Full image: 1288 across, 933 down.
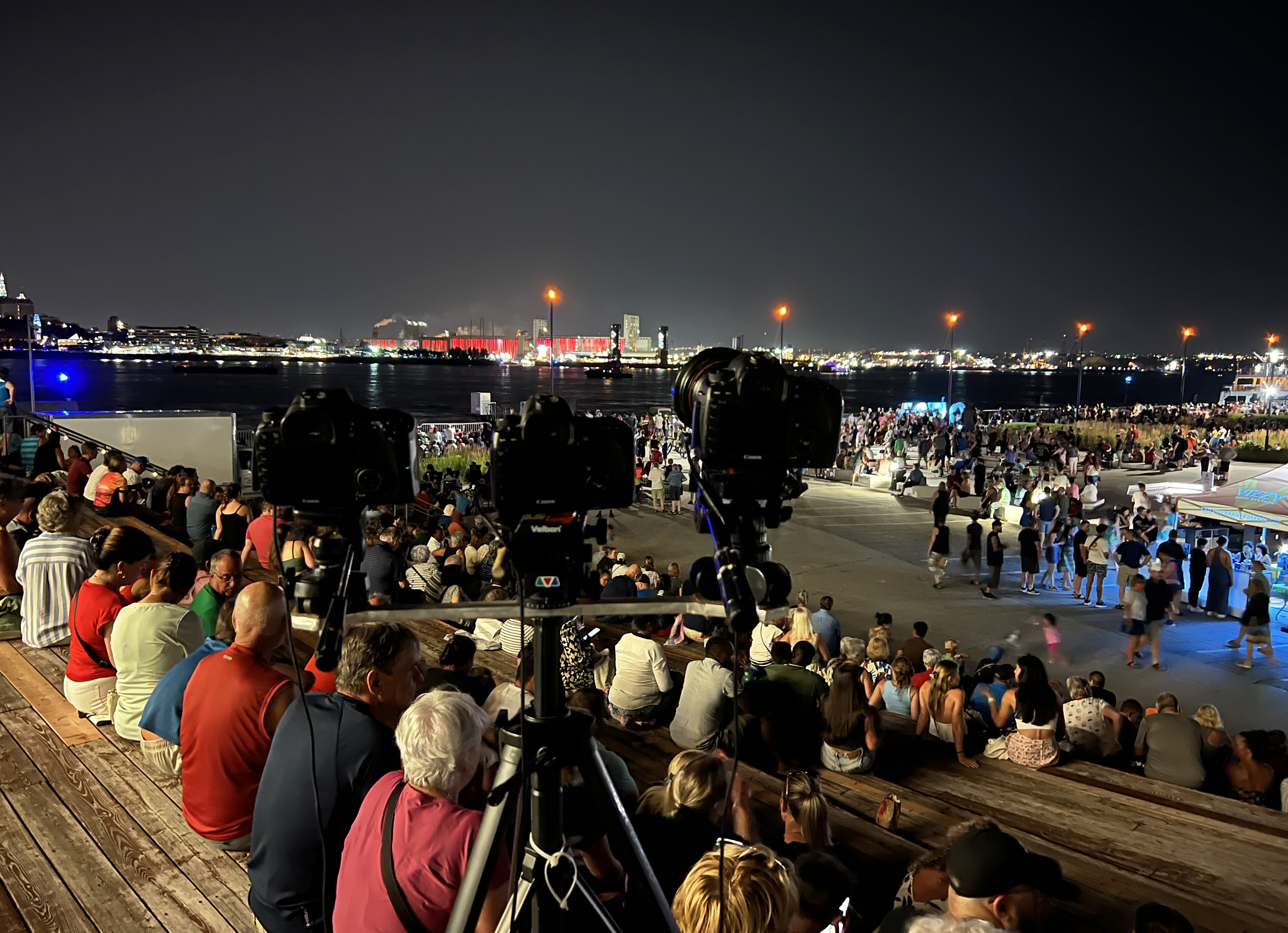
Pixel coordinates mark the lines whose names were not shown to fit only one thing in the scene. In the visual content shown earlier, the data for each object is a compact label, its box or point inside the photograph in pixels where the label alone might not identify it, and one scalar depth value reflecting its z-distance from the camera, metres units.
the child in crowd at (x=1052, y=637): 9.13
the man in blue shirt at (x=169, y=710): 3.39
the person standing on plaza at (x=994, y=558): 11.72
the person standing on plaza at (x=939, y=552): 12.25
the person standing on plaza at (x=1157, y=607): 8.79
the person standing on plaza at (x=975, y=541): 12.12
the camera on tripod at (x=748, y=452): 1.99
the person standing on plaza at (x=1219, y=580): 10.49
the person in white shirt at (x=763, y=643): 6.91
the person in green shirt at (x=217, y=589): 4.84
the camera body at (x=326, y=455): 1.91
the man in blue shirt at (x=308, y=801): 2.33
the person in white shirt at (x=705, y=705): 4.72
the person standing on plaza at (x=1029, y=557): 11.88
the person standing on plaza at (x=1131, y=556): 10.48
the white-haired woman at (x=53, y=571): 5.00
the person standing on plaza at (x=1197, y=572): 10.69
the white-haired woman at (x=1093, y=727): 5.47
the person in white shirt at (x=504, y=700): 3.74
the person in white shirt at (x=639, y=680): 5.14
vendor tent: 9.30
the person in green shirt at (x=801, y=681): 4.96
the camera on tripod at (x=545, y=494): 1.77
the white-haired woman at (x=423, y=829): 1.94
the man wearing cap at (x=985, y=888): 2.27
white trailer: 15.11
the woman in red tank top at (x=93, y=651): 4.23
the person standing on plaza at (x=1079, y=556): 11.45
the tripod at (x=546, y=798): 1.70
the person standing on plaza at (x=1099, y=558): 11.19
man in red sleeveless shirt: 2.83
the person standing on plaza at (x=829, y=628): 7.49
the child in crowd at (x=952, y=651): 6.68
